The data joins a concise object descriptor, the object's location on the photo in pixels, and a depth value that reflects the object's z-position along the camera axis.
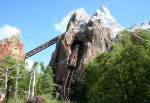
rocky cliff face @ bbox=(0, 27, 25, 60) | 25.59
